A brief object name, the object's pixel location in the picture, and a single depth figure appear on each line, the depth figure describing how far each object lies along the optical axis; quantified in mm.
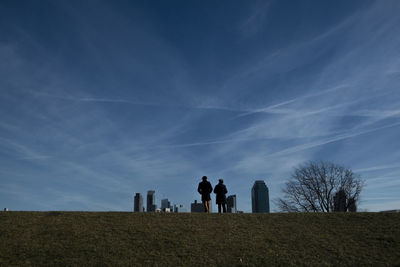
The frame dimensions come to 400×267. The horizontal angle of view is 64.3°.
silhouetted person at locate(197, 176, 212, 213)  18266
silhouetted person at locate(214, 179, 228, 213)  18369
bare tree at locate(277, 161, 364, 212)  45781
